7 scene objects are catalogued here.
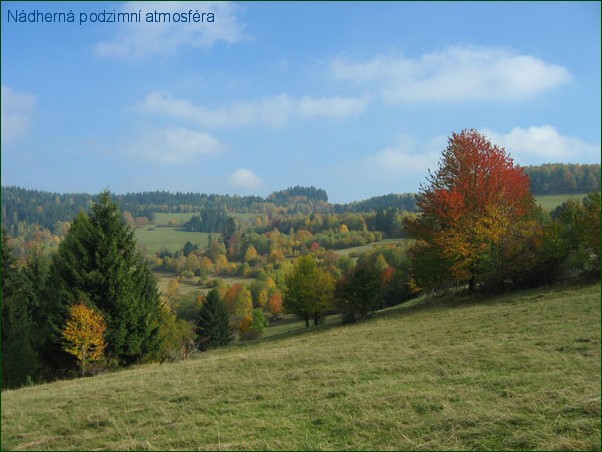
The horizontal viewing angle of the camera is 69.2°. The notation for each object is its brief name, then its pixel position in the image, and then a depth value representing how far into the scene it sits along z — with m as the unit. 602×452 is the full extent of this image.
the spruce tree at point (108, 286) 26.61
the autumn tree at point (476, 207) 26.59
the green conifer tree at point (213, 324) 59.06
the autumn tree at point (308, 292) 42.97
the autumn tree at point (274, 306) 91.62
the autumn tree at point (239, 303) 87.19
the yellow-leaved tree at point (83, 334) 24.03
